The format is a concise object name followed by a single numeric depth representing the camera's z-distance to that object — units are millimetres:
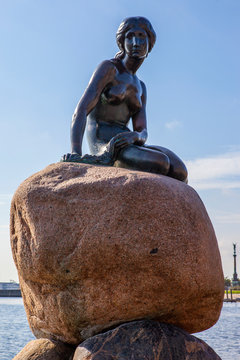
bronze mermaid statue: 4977
